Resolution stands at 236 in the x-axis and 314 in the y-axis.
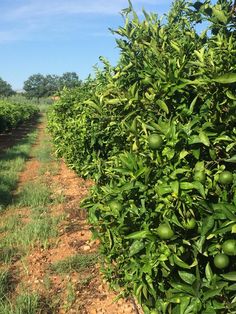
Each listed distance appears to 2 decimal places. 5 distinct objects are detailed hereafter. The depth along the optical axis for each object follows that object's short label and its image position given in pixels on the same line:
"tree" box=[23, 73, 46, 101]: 103.10
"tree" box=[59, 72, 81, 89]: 113.19
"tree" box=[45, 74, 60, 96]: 106.99
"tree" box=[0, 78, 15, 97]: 90.44
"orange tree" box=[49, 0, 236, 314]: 1.99
